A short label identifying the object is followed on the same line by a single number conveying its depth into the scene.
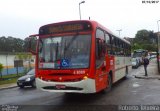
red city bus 6.88
